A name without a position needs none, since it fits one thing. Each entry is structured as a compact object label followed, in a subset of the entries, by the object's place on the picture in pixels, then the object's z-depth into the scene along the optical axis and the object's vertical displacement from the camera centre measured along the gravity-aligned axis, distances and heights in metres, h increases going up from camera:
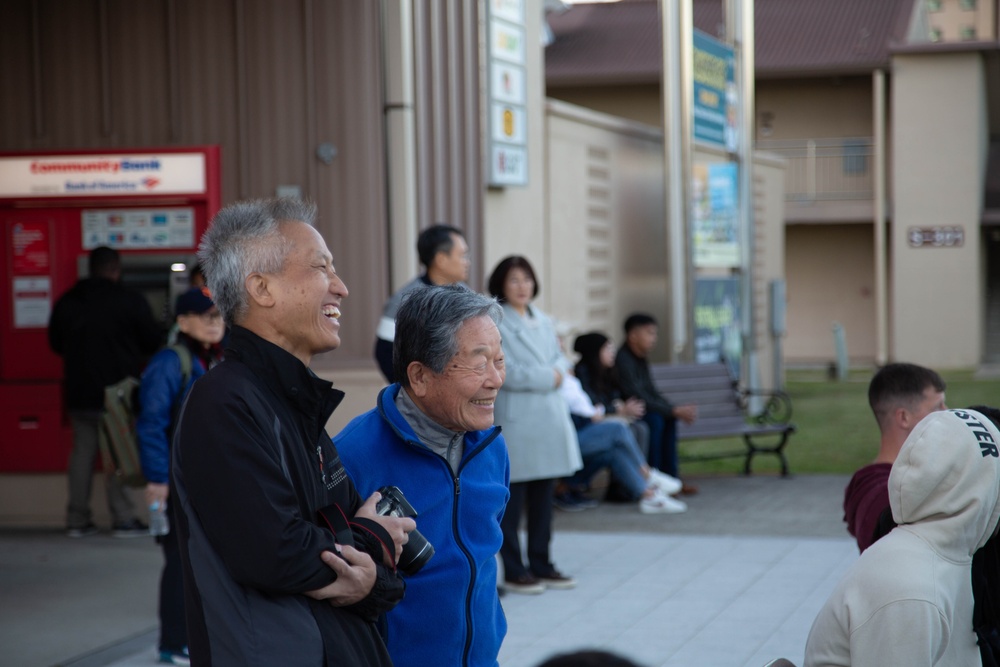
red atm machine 7.95 +0.20
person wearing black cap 5.22 -0.63
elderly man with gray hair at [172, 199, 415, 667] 2.15 -0.39
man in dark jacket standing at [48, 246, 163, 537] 7.71 -0.47
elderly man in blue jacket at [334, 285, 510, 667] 2.69 -0.44
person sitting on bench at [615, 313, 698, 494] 9.72 -1.05
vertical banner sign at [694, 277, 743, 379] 13.04 -0.67
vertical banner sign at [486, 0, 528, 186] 8.91 +1.24
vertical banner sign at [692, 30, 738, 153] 12.63 +1.76
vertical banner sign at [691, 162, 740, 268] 13.09 +0.48
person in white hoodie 2.77 -0.70
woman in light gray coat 6.43 -0.79
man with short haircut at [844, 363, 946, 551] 3.60 -0.48
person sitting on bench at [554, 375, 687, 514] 9.00 -1.44
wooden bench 10.48 -1.23
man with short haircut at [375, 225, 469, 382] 5.81 +0.03
